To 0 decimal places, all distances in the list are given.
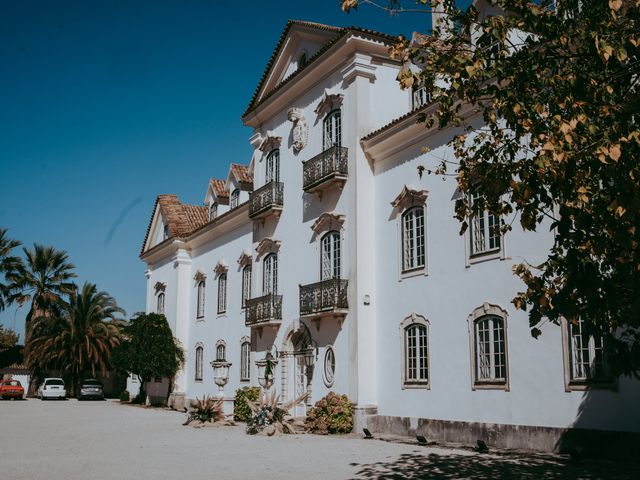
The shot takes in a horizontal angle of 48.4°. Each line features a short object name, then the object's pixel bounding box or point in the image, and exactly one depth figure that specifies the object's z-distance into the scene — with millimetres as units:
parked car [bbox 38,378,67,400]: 46188
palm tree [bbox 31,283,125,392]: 47188
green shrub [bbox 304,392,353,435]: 19578
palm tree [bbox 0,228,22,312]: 49281
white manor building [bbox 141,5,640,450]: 15320
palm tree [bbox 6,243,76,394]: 49719
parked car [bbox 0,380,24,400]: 46625
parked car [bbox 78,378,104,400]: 46572
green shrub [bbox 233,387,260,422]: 24922
